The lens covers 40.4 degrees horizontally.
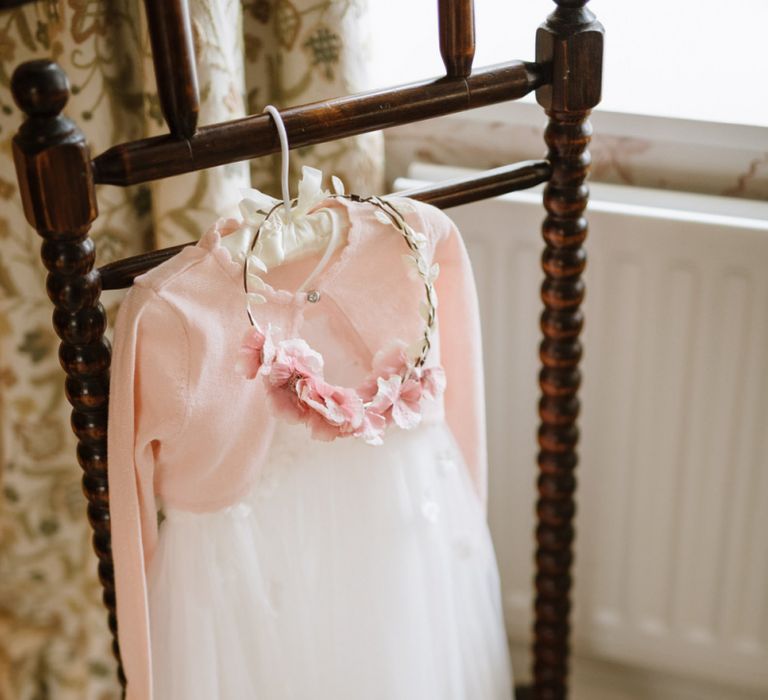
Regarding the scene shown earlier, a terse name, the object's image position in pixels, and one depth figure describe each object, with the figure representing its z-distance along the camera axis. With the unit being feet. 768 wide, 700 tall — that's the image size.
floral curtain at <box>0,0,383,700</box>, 3.79
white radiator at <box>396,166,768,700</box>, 4.34
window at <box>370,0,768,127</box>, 4.65
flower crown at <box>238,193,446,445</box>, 2.91
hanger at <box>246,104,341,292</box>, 2.92
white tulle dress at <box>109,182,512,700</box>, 2.99
